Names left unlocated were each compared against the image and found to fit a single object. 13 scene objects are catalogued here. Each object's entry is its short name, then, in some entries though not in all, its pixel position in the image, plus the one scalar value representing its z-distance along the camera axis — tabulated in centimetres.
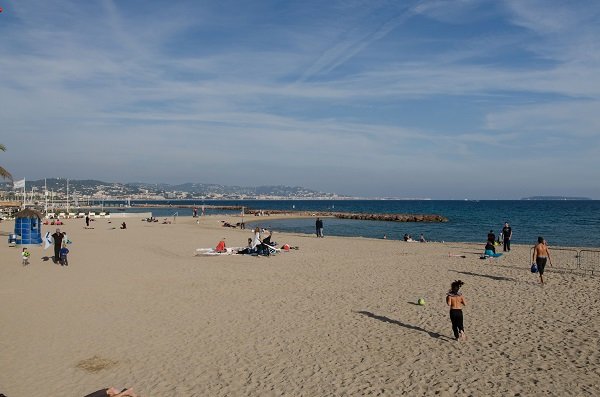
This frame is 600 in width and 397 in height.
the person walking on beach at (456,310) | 912
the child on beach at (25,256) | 1805
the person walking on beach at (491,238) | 2199
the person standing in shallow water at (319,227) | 3344
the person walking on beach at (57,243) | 1894
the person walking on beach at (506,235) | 2366
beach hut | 2450
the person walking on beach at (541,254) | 1451
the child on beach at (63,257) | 1832
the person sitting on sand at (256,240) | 2203
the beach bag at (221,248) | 2272
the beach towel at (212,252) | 2250
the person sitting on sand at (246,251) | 2230
